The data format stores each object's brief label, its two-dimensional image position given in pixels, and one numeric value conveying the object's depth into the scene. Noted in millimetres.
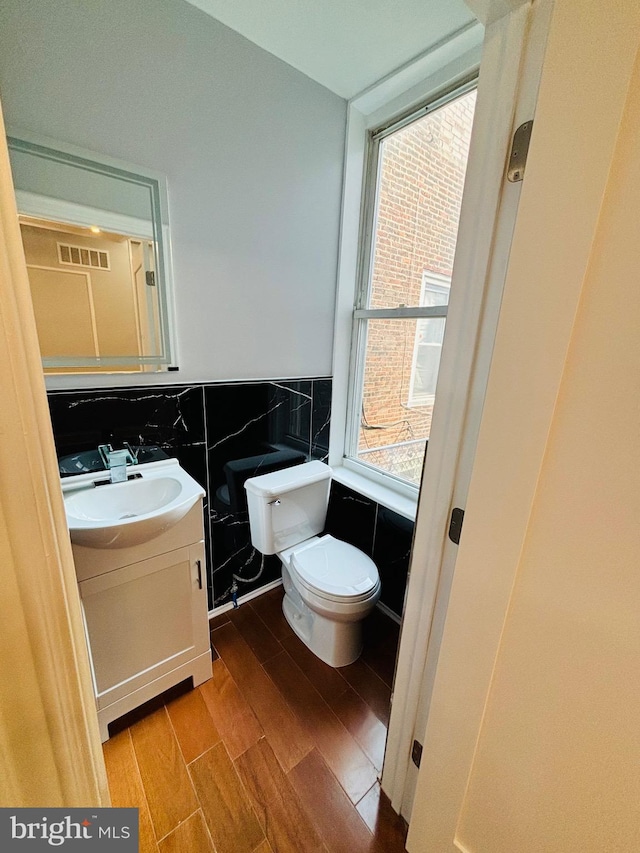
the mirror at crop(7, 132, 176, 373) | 1072
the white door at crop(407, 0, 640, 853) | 449
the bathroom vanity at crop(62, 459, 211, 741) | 1047
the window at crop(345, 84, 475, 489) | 1628
